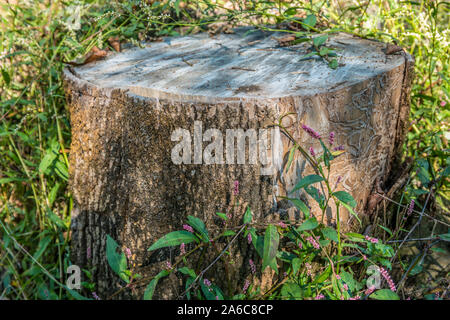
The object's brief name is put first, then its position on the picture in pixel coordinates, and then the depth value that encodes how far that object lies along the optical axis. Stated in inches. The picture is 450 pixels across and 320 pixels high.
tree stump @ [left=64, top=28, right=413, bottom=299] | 56.4
